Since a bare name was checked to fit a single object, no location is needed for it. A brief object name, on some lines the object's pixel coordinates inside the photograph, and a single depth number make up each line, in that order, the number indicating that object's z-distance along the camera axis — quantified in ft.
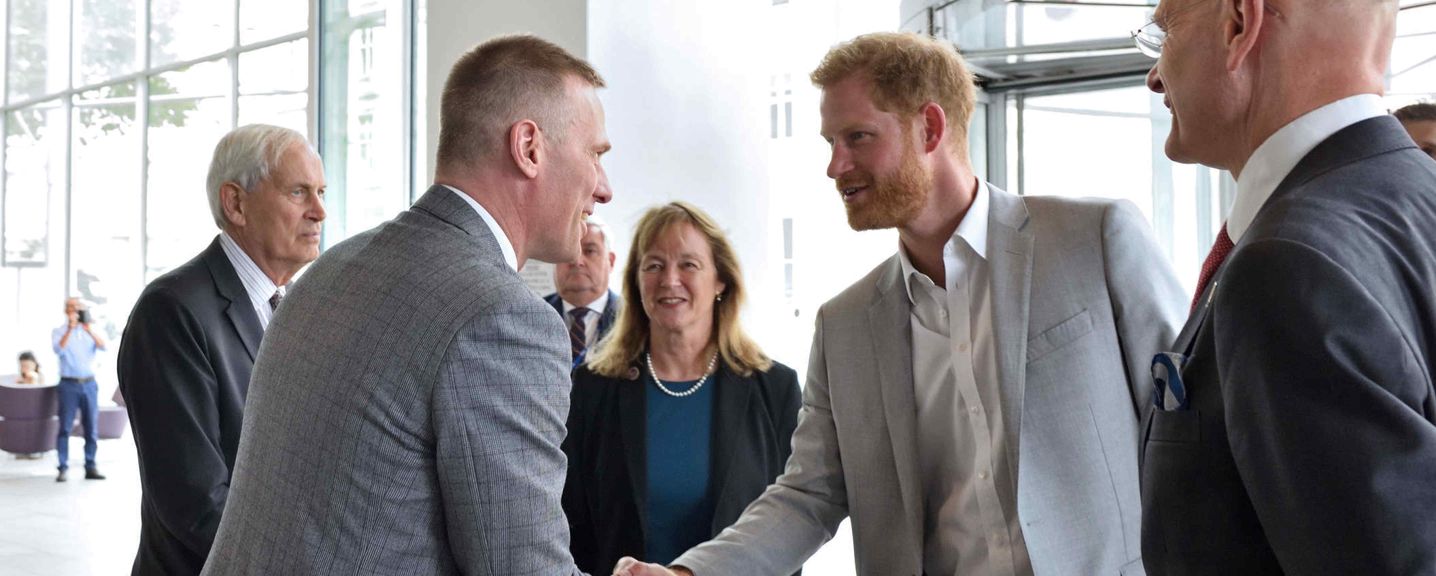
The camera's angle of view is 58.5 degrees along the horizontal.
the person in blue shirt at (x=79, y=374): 41.65
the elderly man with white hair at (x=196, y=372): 7.80
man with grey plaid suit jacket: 4.53
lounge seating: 44.68
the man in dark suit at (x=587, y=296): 13.82
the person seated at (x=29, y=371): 45.36
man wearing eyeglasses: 2.92
